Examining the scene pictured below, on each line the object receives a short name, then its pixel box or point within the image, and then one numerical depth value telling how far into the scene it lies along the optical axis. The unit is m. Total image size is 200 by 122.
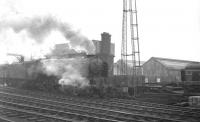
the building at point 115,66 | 58.11
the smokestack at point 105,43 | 33.12
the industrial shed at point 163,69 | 46.72
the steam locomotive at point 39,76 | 18.80
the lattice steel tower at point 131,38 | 24.59
